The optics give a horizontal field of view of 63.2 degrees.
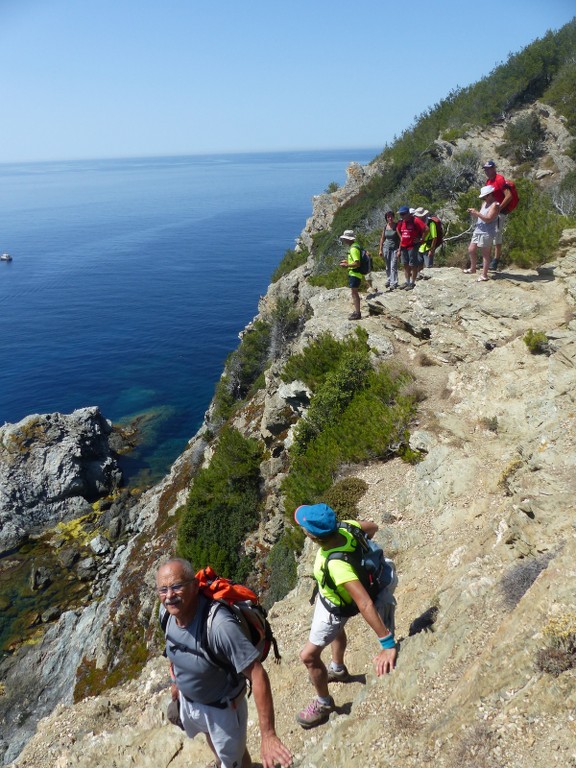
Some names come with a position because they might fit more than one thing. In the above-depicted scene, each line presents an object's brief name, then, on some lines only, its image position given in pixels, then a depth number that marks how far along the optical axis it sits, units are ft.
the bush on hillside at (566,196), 59.95
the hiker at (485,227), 34.81
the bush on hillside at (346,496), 29.86
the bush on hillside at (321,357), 45.57
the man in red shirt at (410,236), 44.27
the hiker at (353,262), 42.42
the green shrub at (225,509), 46.58
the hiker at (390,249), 45.16
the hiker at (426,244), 44.75
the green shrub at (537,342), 31.91
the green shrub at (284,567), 33.94
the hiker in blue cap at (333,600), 13.58
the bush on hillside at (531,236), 42.73
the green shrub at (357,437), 34.27
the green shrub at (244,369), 93.97
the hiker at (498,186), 33.12
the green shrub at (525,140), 91.50
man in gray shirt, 10.97
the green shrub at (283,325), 85.10
